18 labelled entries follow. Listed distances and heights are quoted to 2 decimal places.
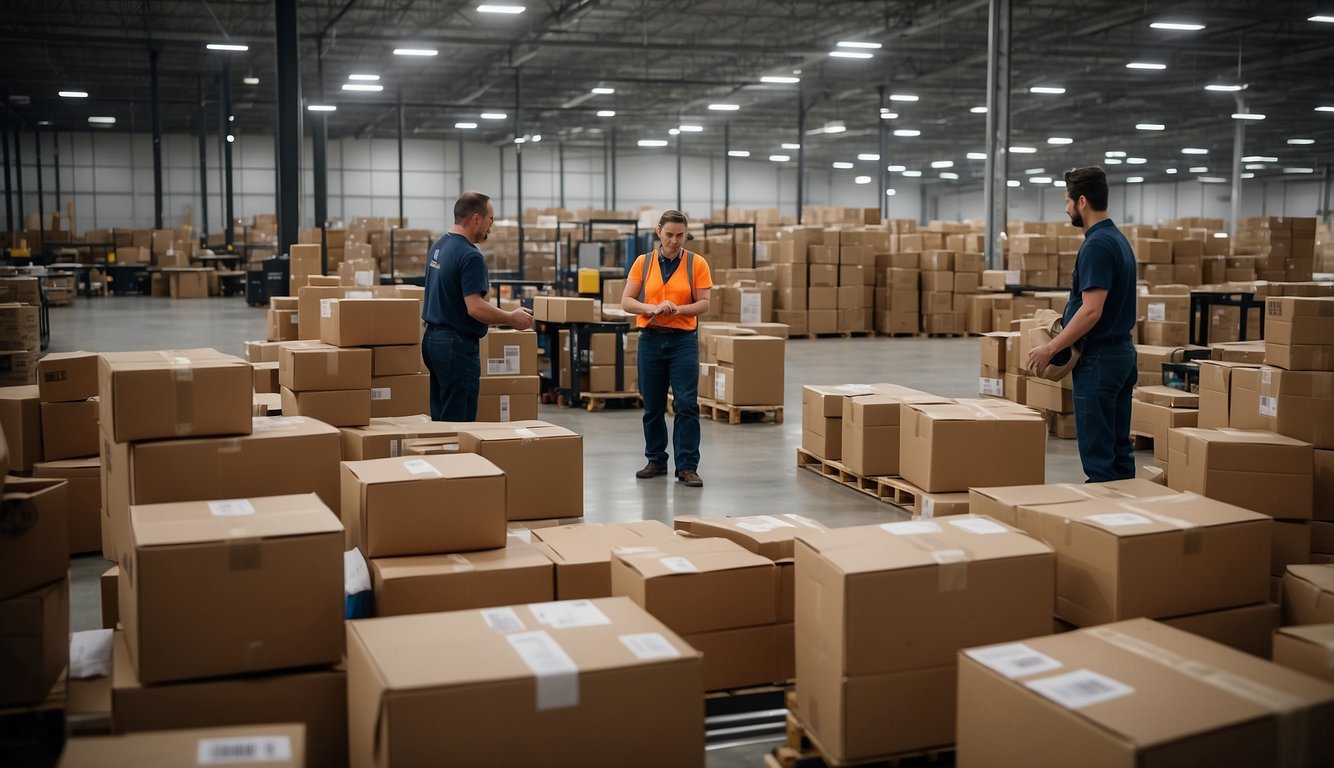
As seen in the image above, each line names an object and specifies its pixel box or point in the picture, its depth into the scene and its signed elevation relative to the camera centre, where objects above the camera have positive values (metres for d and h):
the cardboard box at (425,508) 3.28 -0.65
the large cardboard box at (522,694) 2.17 -0.81
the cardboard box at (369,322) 5.21 -0.15
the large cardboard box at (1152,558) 3.00 -0.73
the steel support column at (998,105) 15.38 +2.60
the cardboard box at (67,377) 4.86 -0.38
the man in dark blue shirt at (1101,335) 4.52 -0.17
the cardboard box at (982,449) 5.30 -0.74
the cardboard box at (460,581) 3.11 -0.83
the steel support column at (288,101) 14.43 +2.50
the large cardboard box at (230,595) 2.56 -0.72
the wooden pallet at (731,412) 9.16 -1.00
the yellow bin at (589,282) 11.12 +0.10
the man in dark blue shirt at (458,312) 5.36 -0.10
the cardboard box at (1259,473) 4.40 -0.71
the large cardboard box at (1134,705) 2.04 -0.78
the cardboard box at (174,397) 3.36 -0.33
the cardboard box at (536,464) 4.49 -0.71
